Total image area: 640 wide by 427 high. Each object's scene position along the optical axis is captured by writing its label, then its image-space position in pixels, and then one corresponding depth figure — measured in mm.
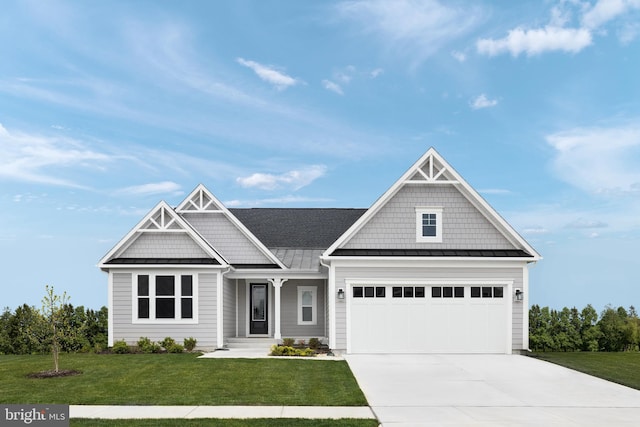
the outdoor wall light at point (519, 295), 21466
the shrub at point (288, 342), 22438
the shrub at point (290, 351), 20891
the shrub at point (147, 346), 21984
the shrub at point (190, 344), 22250
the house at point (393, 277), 21219
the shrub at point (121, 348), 21891
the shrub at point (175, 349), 21984
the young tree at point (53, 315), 17328
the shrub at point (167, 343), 22109
